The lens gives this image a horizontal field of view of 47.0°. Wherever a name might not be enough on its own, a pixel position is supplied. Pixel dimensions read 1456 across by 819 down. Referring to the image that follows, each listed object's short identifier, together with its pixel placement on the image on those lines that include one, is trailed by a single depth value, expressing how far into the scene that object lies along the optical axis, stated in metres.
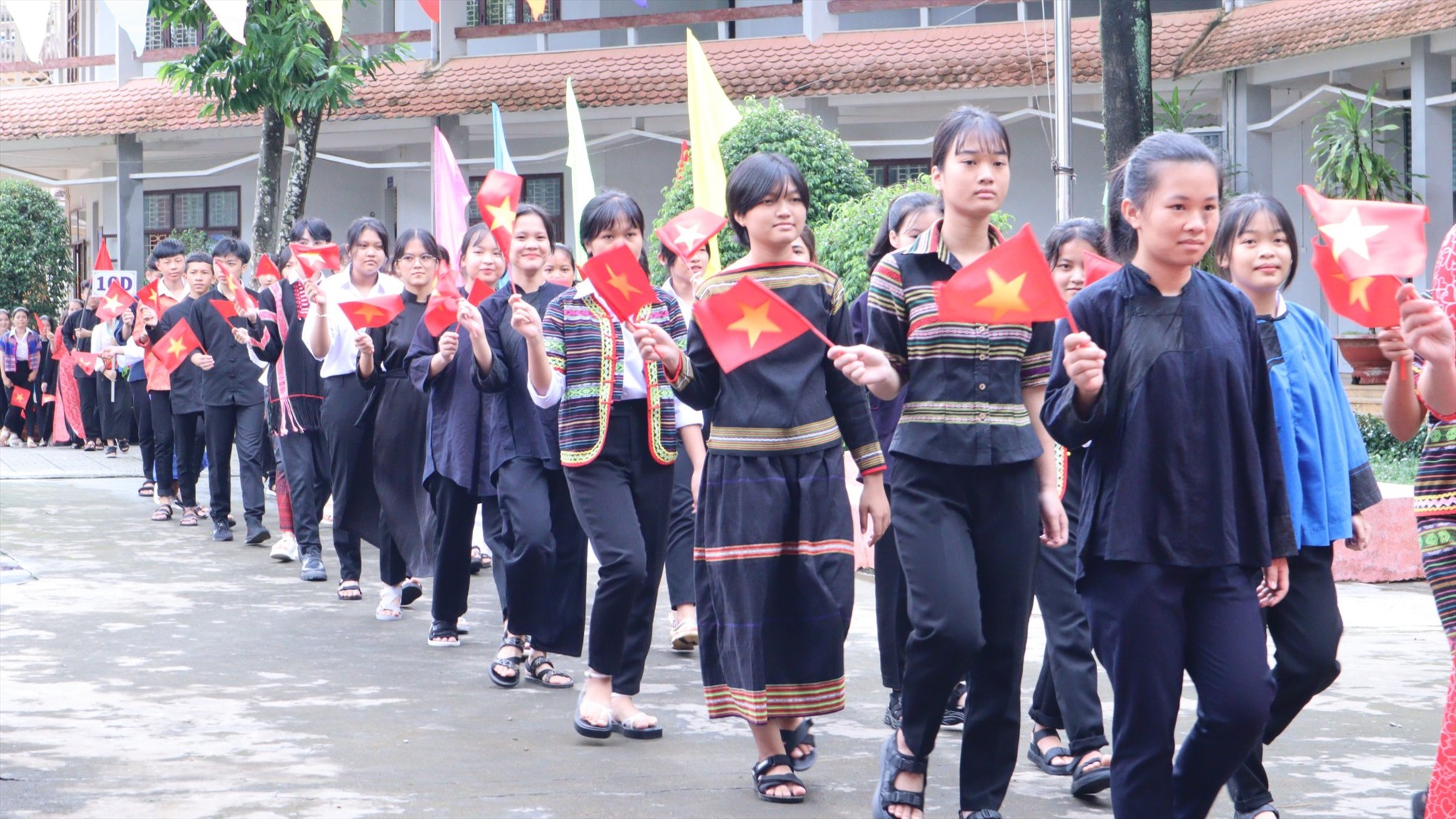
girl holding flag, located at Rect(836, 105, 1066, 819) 3.98
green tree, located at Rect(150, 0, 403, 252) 14.04
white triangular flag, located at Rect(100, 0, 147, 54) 11.24
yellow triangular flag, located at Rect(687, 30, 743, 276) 9.73
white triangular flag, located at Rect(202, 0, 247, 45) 11.27
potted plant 14.41
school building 17.31
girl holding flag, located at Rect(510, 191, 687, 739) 5.25
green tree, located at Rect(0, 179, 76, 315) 24.41
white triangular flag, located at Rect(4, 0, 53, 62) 11.12
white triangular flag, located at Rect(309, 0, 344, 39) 11.27
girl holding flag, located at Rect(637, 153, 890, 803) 4.46
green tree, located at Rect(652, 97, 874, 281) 13.08
